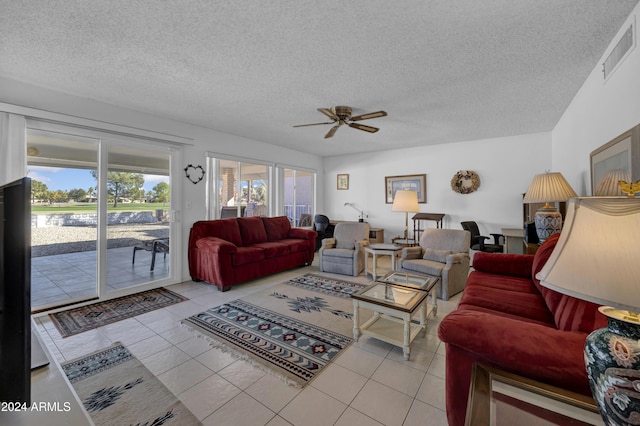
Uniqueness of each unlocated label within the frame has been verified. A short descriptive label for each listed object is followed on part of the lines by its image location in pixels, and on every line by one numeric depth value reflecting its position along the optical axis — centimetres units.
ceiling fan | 308
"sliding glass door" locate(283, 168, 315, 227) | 651
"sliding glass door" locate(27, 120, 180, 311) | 302
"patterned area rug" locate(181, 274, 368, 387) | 204
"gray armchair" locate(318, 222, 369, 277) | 437
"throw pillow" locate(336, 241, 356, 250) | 465
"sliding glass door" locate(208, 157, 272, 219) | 469
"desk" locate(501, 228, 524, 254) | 393
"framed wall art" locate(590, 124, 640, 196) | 165
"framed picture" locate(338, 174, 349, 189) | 686
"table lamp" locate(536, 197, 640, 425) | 69
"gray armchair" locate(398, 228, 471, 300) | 334
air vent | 176
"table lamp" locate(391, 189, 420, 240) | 455
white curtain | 256
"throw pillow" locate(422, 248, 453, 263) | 358
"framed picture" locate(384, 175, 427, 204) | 572
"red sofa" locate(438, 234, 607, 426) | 103
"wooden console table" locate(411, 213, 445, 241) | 538
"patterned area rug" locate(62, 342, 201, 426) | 151
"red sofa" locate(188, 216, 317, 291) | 366
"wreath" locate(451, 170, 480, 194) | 516
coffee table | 206
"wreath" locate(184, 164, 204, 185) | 415
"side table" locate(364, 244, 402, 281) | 401
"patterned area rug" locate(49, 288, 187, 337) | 264
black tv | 70
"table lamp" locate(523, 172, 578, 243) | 267
